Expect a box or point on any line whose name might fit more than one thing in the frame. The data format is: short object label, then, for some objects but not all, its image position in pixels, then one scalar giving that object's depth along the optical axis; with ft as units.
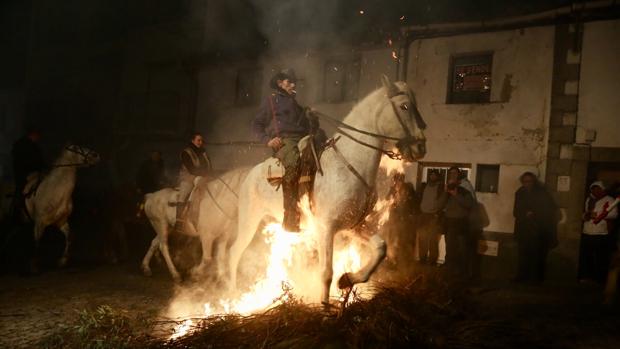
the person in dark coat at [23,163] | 28.53
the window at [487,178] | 38.37
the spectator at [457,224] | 32.76
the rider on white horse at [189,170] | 26.86
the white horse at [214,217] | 26.18
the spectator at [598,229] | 30.50
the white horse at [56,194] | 28.45
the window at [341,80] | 45.98
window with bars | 39.14
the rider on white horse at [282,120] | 18.48
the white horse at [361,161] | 16.51
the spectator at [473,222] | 34.35
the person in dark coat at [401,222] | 34.60
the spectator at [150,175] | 37.37
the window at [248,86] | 52.54
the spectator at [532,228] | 32.55
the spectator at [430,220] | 34.53
